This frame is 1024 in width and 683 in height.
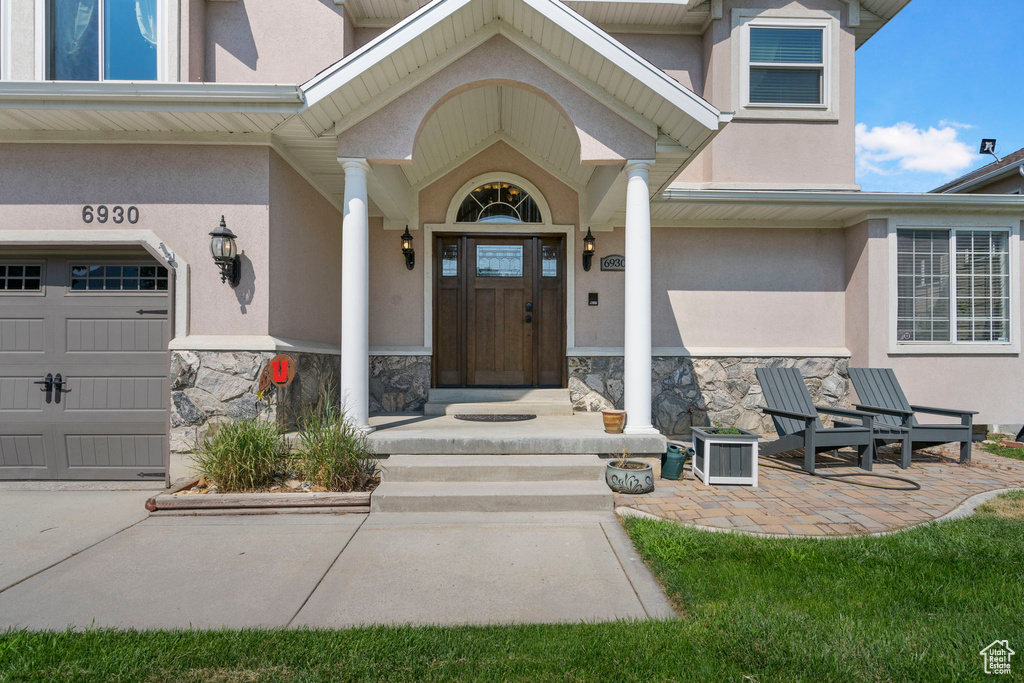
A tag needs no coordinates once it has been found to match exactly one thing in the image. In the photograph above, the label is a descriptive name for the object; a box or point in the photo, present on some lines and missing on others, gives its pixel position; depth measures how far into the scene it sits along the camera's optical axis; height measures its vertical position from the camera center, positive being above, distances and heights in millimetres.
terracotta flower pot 5199 -817
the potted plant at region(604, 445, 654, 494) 4484 -1195
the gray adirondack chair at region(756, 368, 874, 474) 5227 -892
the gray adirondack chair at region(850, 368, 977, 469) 5617 -873
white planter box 4793 -1092
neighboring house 9273 +3056
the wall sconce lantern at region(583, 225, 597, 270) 7129 +1246
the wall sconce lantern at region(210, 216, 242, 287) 4895 +810
